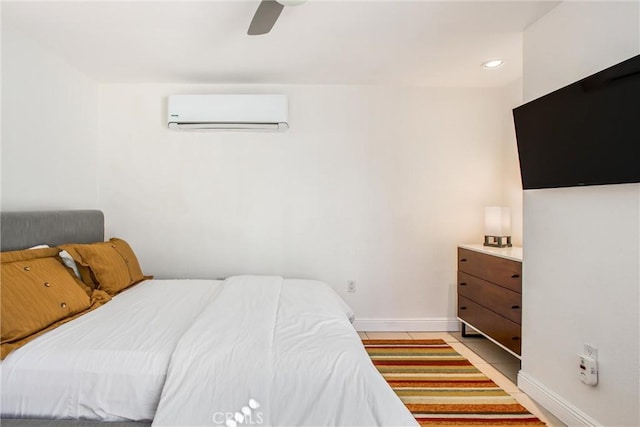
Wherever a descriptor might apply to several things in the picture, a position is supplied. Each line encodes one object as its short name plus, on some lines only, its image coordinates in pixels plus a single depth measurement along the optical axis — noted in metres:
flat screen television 1.46
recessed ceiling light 2.77
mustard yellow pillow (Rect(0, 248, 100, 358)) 1.55
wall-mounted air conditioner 3.13
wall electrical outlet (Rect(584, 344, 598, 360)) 1.73
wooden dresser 2.42
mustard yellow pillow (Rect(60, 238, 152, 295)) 2.27
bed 1.31
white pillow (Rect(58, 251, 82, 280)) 2.21
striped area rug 1.98
